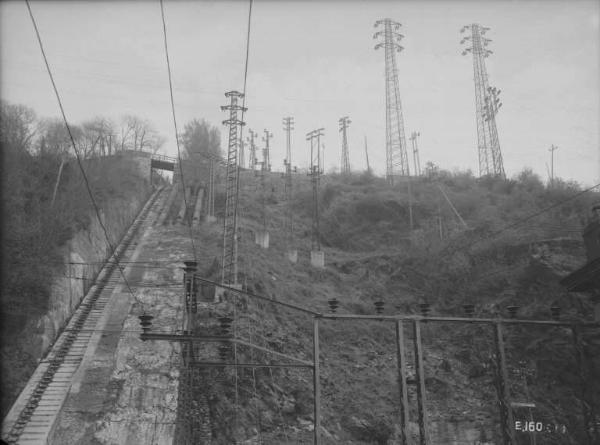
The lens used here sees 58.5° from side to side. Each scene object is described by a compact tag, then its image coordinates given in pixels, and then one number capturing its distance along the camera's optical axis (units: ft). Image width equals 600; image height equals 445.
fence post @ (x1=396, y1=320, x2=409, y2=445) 43.98
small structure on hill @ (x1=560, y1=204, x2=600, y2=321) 51.26
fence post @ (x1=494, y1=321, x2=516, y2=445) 46.65
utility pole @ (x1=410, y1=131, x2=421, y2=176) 197.60
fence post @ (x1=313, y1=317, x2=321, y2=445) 40.42
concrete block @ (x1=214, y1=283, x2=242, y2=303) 73.33
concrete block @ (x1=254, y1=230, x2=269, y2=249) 109.50
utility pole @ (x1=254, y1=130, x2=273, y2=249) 109.60
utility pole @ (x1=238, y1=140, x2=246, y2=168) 223.67
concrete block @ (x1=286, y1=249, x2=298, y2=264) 104.29
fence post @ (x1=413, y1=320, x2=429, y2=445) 43.32
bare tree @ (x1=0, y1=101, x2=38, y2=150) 65.28
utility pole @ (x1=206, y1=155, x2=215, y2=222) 121.75
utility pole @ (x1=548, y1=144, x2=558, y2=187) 133.06
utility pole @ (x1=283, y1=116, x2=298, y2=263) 105.40
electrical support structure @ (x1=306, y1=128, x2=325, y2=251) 108.58
